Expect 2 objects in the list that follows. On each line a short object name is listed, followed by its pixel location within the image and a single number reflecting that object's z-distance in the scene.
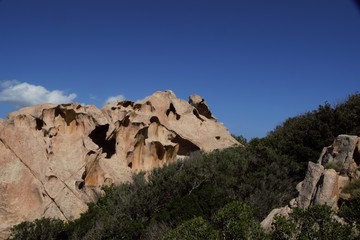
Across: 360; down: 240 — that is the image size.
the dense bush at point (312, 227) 8.90
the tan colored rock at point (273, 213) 12.08
